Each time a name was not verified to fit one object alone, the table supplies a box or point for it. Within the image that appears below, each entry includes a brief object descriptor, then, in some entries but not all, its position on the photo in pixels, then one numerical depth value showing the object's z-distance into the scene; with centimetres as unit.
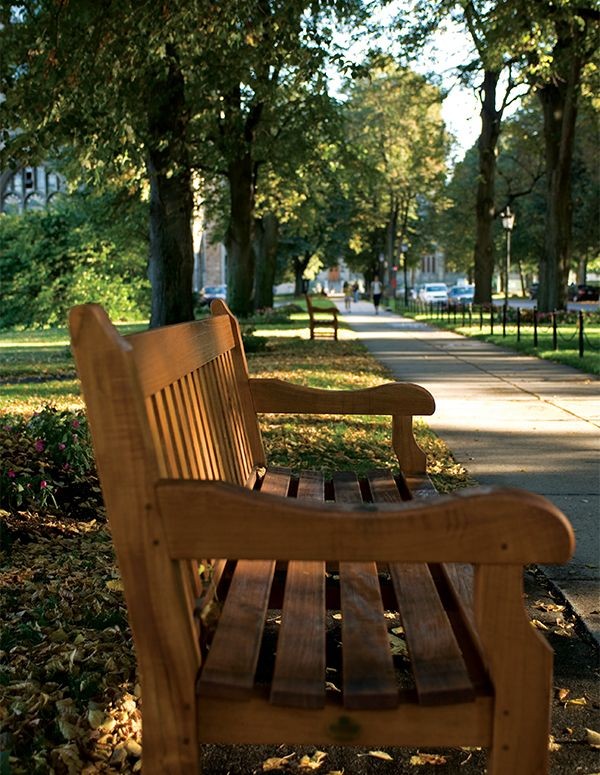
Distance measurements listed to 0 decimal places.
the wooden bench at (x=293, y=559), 202
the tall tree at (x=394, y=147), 5281
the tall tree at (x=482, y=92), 2377
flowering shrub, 522
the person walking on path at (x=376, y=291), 5038
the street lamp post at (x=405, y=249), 5668
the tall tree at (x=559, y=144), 2266
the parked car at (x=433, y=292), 6894
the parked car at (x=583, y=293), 6531
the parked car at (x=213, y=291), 6571
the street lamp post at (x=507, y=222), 3275
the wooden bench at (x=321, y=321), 2381
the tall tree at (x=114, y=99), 1018
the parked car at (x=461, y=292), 7288
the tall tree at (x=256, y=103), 1260
